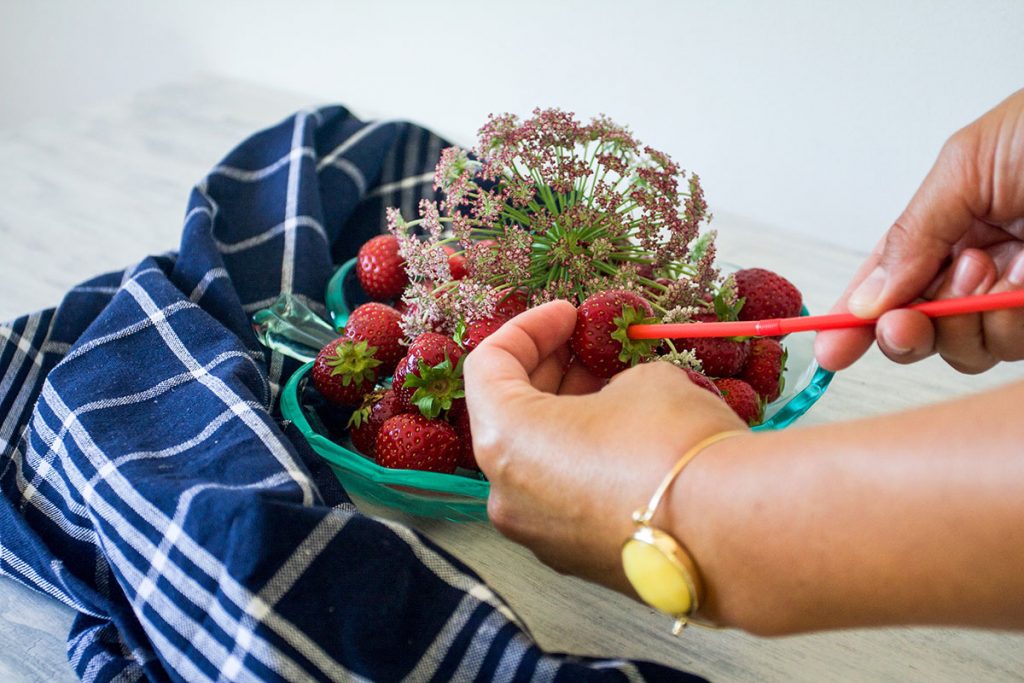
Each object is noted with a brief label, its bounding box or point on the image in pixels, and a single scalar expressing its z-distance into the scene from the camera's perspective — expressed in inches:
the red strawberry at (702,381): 24.9
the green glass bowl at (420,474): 25.1
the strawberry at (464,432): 27.1
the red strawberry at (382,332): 29.9
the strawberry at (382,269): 33.6
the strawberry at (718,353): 28.5
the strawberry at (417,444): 26.1
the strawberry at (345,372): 29.0
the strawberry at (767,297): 31.0
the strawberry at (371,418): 27.9
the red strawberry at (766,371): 29.4
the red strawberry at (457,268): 31.4
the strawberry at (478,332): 27.7
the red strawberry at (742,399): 27.5
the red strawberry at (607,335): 25.7
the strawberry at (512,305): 28.6
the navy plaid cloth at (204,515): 20.8
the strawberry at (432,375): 26.6
